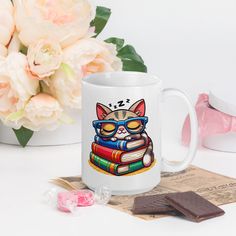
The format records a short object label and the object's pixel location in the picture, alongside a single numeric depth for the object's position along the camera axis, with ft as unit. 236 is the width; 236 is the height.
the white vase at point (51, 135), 4.33
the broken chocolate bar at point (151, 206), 3.41
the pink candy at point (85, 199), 3.53
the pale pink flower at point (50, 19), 4.08
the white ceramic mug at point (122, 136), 3.54
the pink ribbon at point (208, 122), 4.20
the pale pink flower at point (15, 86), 4.05
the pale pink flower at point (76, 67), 4.09
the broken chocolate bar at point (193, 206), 3.35
